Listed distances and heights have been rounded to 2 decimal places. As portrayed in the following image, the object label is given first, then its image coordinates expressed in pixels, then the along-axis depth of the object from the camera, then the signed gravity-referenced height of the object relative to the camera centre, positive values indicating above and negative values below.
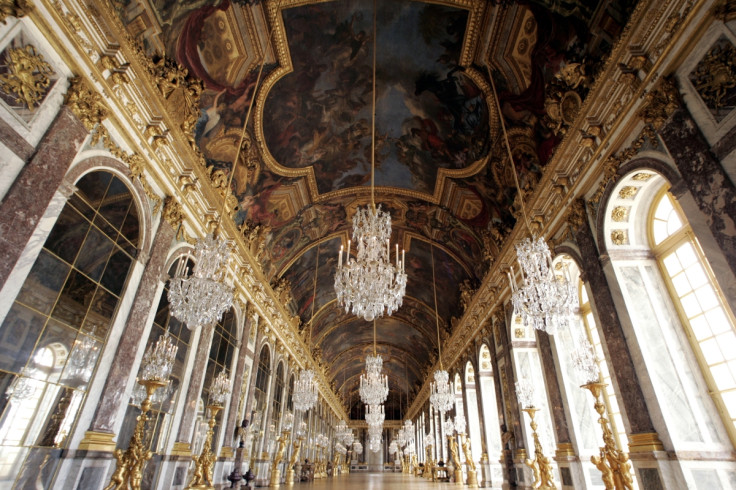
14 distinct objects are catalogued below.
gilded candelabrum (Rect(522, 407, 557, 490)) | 7.51 -0.21
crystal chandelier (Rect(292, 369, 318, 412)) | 12.32 +1.76
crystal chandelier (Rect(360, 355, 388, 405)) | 12.42 +2.07
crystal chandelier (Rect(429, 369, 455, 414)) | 13.27 +1.86
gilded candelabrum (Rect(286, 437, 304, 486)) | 13.62 -0.51
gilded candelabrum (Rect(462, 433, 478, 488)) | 12.81 -0.36
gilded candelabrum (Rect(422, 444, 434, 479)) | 19.26 -0.50
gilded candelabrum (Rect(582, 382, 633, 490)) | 5.11 -0.05
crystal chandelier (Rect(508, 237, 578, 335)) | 4.80 +1.93
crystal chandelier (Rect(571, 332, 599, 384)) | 5.44 +1.23
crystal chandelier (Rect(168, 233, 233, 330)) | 4.98 +1.92
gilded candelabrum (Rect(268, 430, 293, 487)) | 11.86 -0.43
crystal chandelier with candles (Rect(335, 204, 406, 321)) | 5.49 +2.33
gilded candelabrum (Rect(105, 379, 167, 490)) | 4.67 -0.16
